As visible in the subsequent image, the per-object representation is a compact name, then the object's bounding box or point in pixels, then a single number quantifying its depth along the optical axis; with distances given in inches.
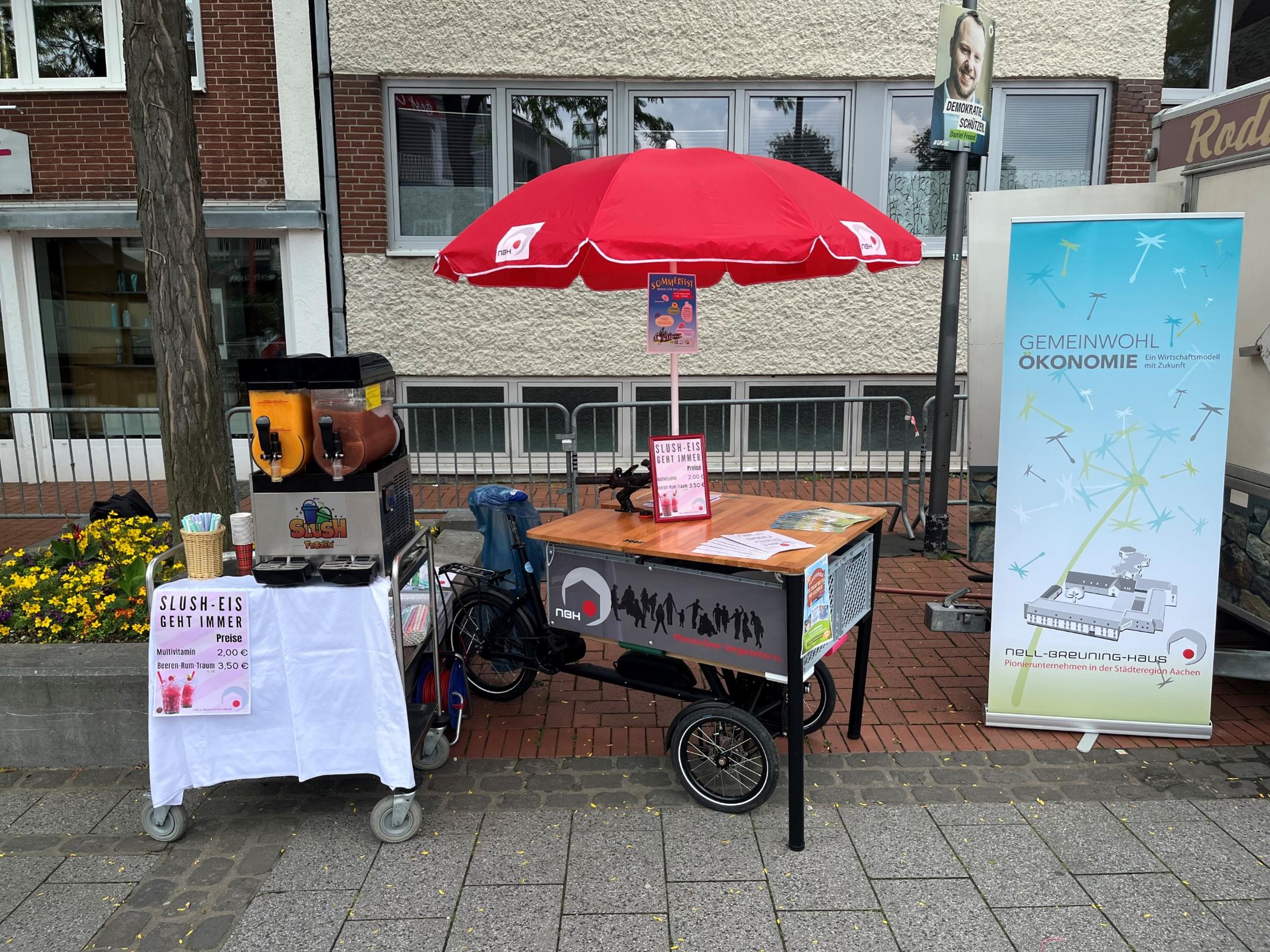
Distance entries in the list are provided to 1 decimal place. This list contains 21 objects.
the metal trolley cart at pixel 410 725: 128.9
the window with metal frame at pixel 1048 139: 351.6
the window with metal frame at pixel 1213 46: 363.3
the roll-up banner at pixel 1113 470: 148.4
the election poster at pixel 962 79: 230.7
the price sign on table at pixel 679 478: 150.3
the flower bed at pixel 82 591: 162.4
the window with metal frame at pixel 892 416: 329.4
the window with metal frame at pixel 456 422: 304.8
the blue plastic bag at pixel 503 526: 165.3
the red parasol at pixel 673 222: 124.4
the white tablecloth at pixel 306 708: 125.9
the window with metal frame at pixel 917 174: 353.7
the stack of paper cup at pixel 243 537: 128.7
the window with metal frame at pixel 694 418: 315.3
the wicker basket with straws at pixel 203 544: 126.8
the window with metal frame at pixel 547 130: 348.2
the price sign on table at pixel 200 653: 125.8
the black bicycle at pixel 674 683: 136.3
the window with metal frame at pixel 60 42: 344.2
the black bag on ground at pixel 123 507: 217.9
